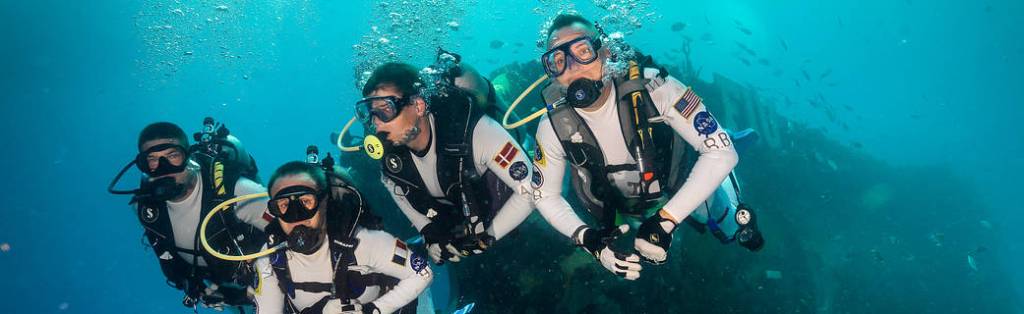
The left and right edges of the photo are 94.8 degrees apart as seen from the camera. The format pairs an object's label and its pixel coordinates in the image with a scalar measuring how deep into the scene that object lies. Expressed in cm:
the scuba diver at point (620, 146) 338
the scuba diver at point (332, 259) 383
